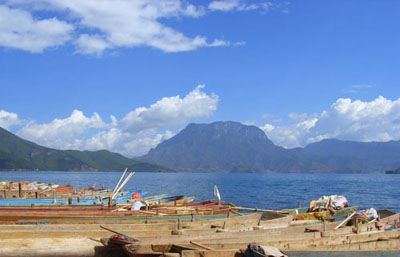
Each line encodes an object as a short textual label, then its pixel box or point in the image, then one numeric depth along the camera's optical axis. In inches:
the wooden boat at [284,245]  658.2
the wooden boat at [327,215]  1113.4
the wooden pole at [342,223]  903.7
